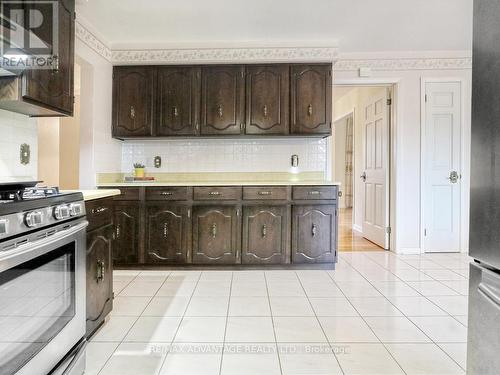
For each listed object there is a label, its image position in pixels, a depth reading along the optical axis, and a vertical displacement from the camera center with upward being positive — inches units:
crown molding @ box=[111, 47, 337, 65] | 137.9 +55.7
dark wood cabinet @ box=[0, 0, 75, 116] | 69.1 +24.0
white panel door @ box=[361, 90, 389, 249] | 167.6 +9.4
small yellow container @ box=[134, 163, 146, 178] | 148.7 +6.2
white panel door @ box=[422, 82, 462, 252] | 156.7 +15.4
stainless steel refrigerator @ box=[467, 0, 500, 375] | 32.8 -0.9
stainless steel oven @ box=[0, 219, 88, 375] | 42.0 -17.8
